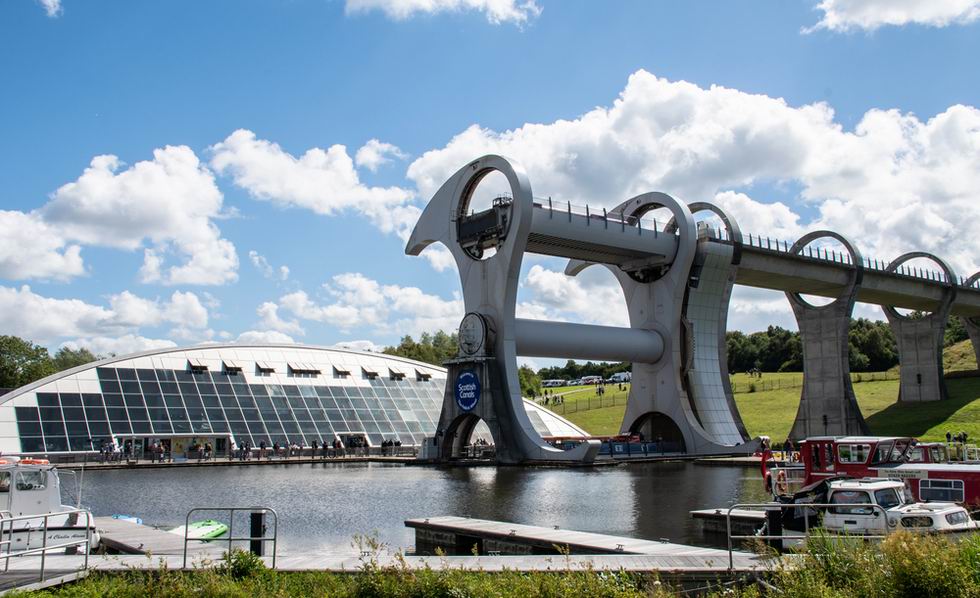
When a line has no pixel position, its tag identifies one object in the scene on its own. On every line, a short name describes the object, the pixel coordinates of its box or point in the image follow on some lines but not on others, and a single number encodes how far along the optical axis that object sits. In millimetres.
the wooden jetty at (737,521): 19906
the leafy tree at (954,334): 123250
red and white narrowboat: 20547
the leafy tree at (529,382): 128938
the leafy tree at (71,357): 170225
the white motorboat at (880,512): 16062
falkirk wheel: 48219
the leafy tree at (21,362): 96938
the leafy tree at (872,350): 118250
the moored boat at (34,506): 17281
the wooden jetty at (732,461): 45250
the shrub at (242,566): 12086
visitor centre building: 50125
